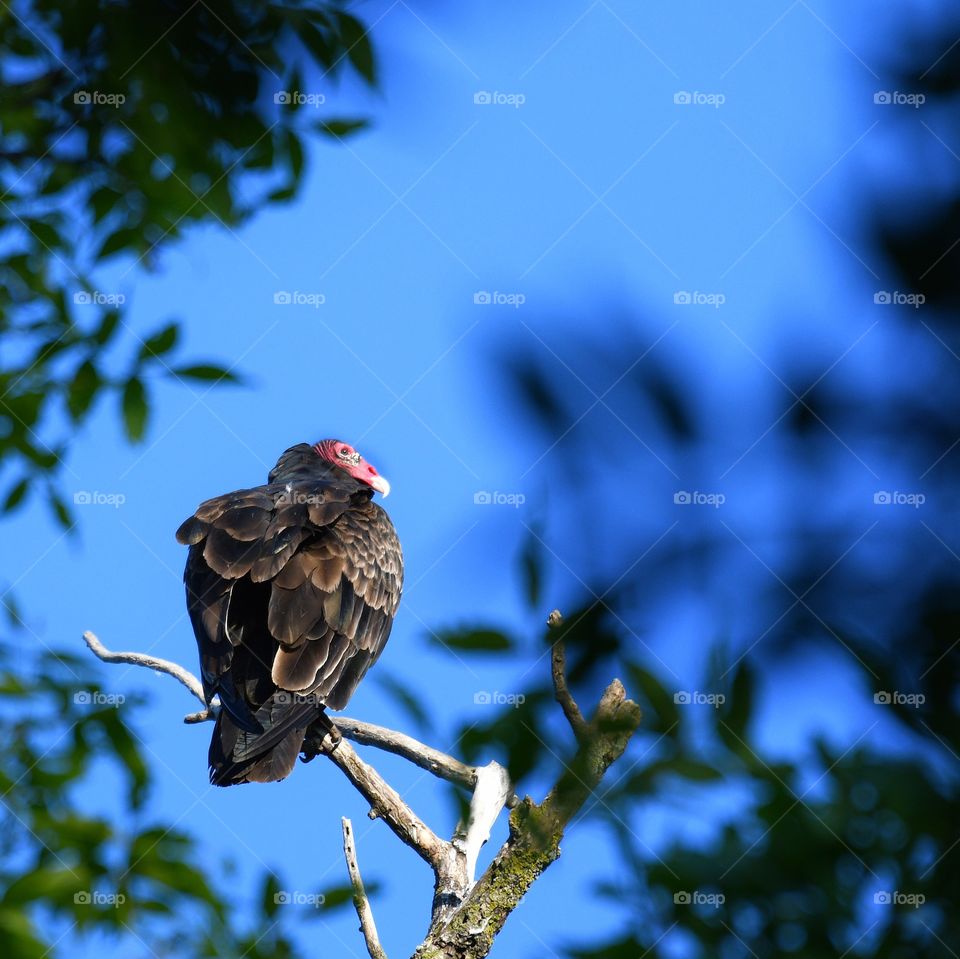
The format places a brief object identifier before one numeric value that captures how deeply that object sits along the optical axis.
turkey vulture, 10.06
